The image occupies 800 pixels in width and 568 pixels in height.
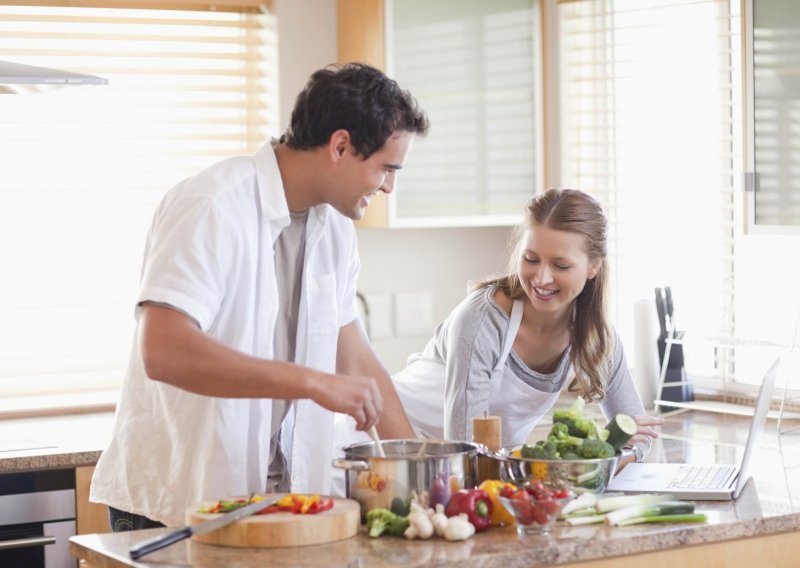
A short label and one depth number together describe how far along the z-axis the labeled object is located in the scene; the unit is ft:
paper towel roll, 12.12
